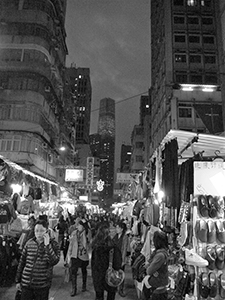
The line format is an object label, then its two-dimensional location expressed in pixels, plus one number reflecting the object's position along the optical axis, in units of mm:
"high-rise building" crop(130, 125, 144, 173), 51094
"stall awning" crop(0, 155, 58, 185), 7716
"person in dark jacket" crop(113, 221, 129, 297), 7422
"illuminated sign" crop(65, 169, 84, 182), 29431
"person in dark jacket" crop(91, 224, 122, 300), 4802
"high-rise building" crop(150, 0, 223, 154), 29833
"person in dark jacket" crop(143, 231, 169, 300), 4020
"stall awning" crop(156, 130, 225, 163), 5766
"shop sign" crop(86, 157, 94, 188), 36422
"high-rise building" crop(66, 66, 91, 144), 106875
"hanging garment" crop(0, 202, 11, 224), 7121
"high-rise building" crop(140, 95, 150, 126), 76838
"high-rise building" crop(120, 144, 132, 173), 124550
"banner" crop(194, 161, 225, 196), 5730
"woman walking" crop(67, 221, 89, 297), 6863
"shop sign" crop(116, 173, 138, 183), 25128
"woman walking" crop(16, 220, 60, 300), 3823
